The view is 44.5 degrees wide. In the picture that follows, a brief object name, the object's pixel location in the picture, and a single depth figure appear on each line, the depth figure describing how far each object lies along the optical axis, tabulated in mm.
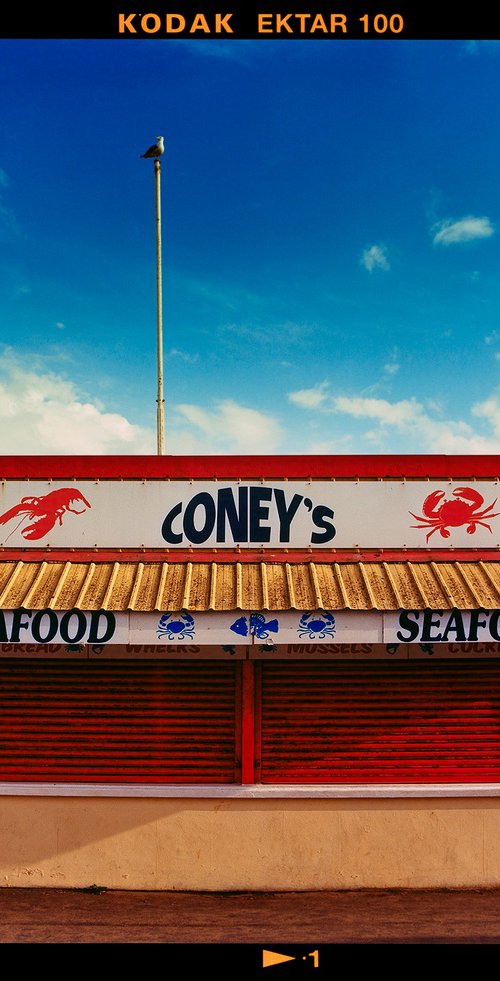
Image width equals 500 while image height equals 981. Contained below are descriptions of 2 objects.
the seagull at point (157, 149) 18288
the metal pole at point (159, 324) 17531
